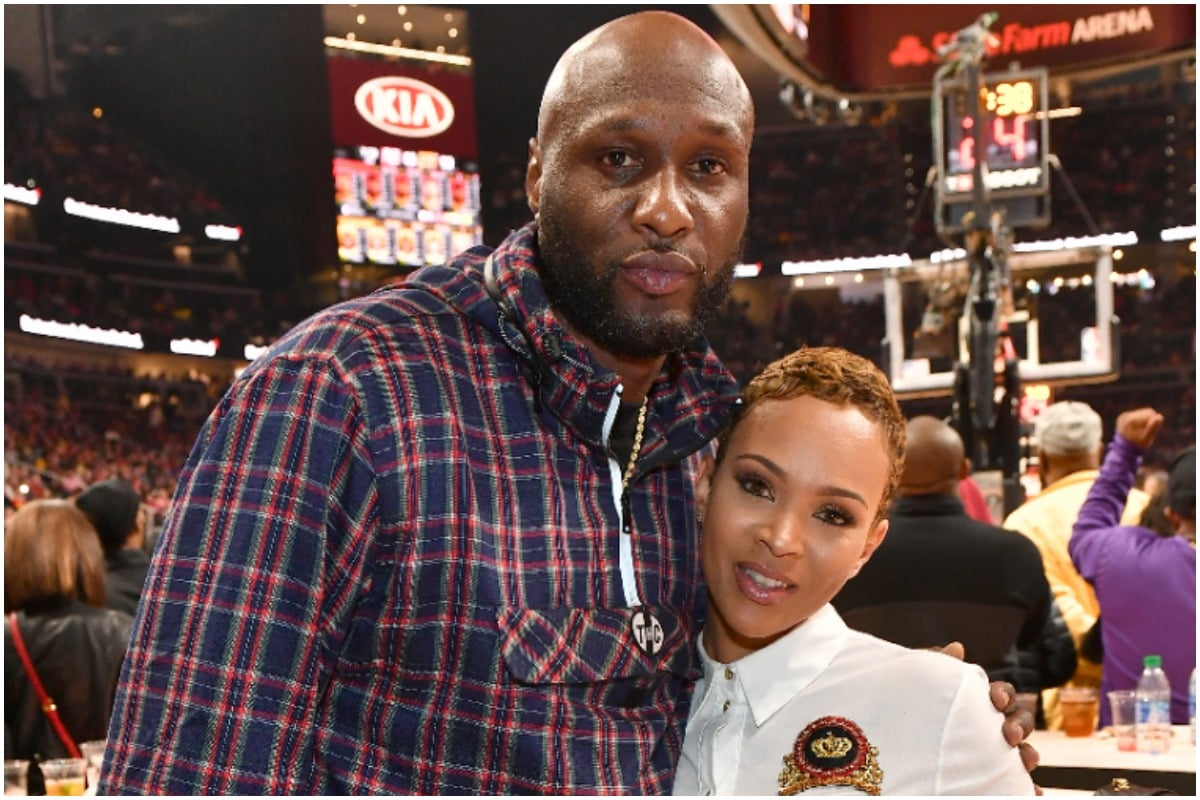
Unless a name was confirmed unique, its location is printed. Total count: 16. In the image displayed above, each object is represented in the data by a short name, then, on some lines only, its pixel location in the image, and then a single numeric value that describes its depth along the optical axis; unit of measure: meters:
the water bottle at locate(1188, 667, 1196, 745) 4.09
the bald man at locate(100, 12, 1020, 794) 1.31
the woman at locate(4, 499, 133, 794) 4.11
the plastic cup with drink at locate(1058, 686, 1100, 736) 3.91
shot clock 8.22
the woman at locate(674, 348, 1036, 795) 1.65
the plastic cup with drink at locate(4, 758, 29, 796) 3.58
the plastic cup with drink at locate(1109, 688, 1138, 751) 3.75
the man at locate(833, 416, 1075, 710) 3.84
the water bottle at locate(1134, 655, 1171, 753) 3.59
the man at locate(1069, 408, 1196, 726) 4.06
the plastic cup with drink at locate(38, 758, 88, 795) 3.38
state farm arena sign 7.97
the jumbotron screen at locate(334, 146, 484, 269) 17.78
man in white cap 4.70
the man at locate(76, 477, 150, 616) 4.76
